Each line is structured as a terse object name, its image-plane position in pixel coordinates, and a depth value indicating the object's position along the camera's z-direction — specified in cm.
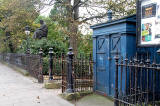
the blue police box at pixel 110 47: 489
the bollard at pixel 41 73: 882
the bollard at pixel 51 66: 782
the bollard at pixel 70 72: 584
